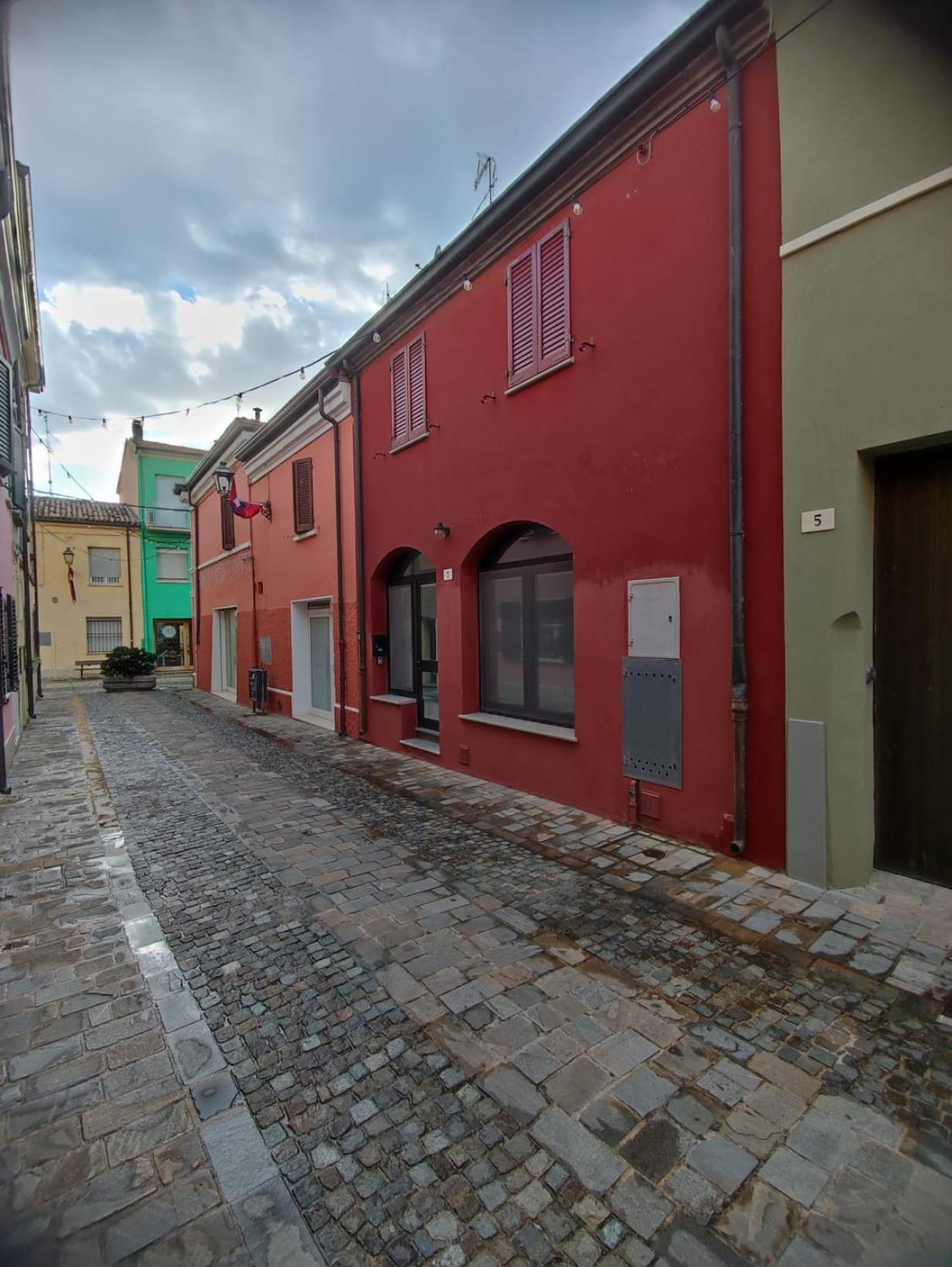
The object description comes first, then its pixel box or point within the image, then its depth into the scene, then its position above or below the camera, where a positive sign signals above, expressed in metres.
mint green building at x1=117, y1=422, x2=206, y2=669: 23.72 +3.26
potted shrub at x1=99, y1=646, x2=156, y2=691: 16.17 -1.06
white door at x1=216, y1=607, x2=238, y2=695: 15.54 -0.60
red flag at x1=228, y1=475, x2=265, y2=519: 11.80 +2.32
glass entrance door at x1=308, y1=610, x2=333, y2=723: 10.57 -0.70
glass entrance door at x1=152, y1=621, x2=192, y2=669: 24.05 -0.61
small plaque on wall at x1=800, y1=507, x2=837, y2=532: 3.52 +0.56
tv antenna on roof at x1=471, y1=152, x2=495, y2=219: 6.73 +5.02
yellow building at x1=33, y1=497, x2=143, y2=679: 21.81 +1.79
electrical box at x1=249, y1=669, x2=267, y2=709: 12.18 -1.19
